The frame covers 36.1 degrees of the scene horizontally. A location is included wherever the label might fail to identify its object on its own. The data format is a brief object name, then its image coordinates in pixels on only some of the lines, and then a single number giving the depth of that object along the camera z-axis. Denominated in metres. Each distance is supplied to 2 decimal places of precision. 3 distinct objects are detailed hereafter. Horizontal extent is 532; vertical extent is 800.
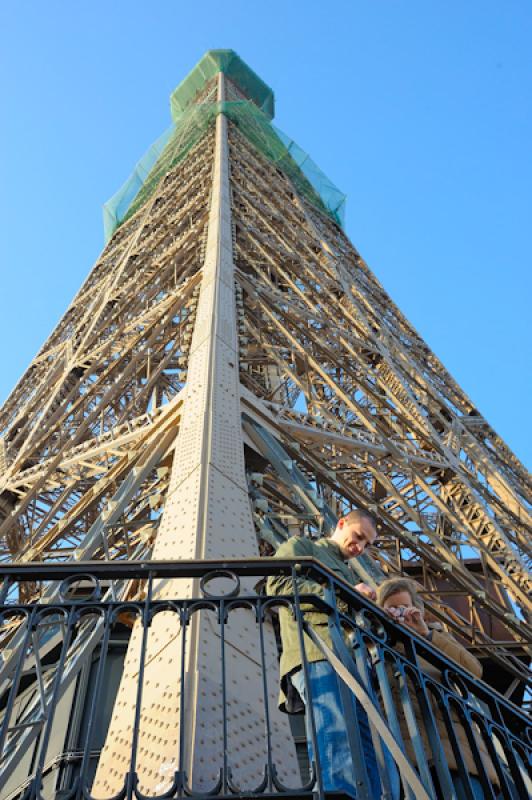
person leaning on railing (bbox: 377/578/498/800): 3.76
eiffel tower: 3.44
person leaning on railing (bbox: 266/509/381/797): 2.87
